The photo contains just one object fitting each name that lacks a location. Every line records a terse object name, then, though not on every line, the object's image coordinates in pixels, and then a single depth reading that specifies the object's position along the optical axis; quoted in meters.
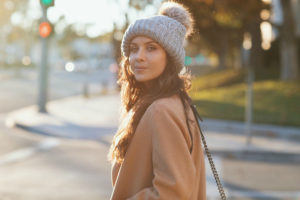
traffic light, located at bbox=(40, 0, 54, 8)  14.79
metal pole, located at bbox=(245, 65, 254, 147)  10.95
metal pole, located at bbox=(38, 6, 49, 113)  16.86
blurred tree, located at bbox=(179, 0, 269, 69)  10.59
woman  1.98
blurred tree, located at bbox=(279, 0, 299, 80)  20.28
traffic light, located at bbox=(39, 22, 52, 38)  15.72
